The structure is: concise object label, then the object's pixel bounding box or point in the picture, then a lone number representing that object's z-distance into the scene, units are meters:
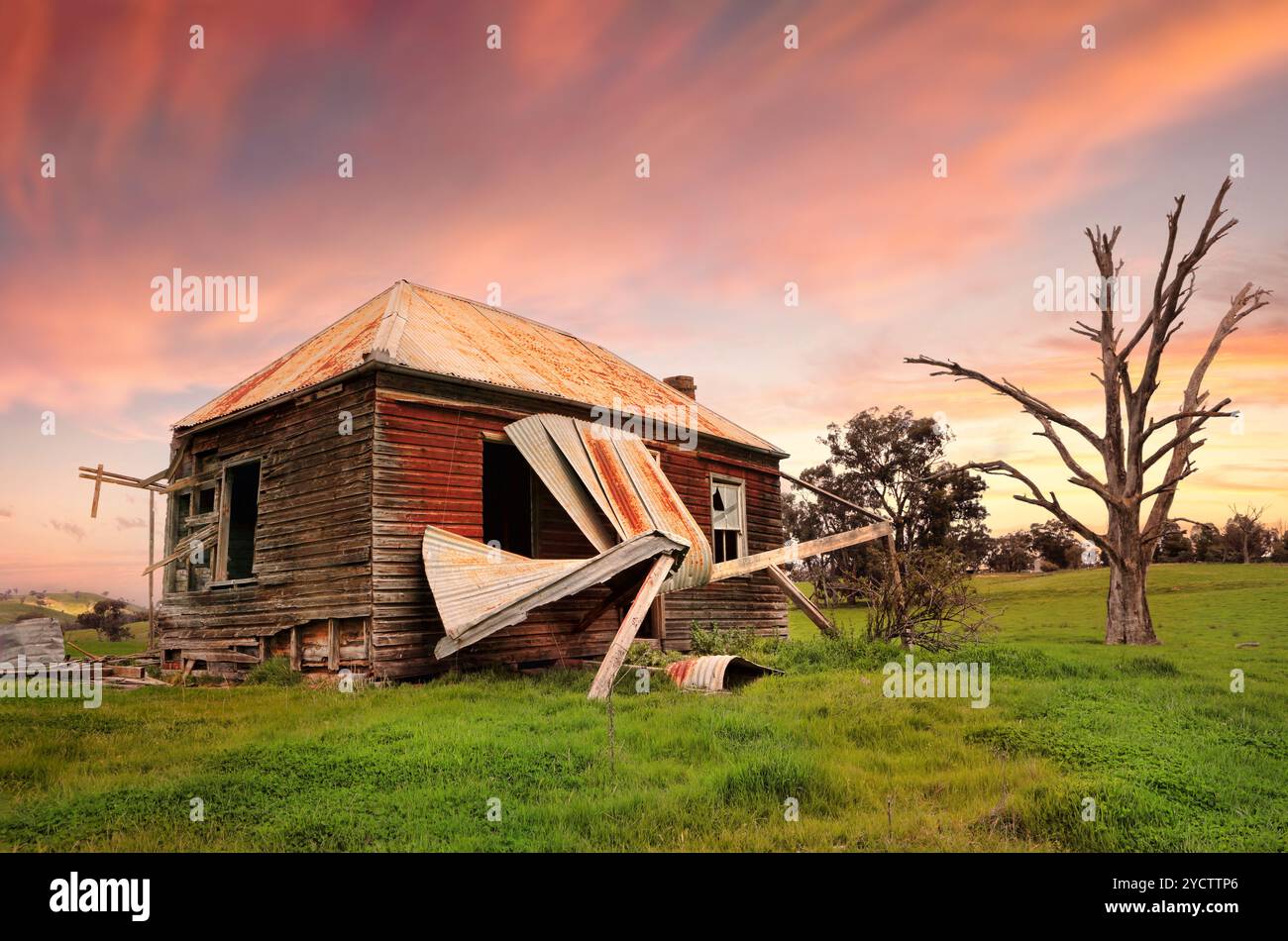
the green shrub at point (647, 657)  14.66
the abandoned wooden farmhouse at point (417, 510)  12.66
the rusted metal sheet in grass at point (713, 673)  11.44
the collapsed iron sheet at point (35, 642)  17.36
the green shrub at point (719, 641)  17.90
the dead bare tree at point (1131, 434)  20.52
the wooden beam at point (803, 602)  17.09
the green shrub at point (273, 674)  13.33
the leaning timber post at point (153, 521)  21.14
